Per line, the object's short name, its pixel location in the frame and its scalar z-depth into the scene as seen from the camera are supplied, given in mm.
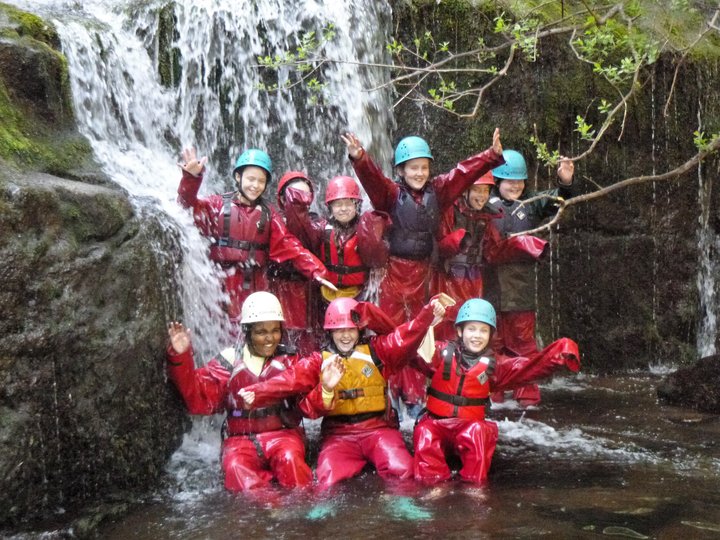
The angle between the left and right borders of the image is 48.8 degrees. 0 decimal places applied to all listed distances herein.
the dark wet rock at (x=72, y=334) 4328
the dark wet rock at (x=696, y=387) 6531
